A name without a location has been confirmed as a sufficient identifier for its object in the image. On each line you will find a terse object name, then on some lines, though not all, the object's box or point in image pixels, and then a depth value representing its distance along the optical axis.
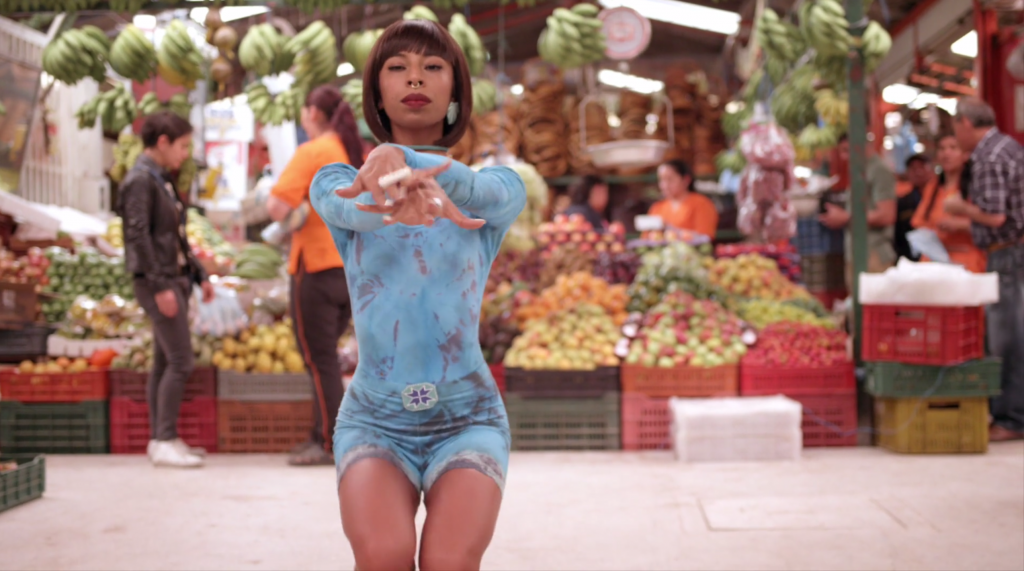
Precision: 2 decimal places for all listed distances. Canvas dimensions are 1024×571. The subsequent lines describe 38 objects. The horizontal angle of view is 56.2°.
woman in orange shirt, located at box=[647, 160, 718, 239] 9.39
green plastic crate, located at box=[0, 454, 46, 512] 4.30
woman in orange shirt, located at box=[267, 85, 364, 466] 4.84
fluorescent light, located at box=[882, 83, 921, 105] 14.65
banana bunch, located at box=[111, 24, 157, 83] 6.11
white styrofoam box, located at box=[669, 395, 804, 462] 5.36
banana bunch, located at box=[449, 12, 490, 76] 6.12
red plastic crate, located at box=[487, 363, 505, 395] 5.86
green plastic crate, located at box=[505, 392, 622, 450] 5.82
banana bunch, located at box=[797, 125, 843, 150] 9.17
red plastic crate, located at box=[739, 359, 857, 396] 5.78
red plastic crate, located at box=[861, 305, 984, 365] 5.30
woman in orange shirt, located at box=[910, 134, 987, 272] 6.05
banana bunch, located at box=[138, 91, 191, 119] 6.52
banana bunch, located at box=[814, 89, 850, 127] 8.41
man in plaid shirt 5.82
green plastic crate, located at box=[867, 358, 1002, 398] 5.45
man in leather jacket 5.23
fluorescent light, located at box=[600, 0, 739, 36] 12.21
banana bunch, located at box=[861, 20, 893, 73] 5.88
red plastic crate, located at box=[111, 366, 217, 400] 5.88
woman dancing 1.91
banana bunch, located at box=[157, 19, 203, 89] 6.14
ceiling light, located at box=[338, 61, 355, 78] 13.91
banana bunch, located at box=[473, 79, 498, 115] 6.46
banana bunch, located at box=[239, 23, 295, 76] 6.09
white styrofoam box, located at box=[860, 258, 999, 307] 5.27
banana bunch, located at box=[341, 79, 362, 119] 6.17
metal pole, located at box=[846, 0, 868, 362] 6.00
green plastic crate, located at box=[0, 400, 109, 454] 5.94
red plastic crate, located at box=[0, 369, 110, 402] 5.90
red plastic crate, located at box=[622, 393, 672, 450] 5.83
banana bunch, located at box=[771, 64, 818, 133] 8.16
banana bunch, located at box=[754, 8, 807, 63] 6.42
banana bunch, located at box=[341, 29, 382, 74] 6.11
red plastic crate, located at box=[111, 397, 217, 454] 5.90
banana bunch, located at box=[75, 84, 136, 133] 6.49
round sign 6.82
